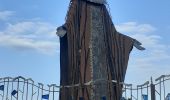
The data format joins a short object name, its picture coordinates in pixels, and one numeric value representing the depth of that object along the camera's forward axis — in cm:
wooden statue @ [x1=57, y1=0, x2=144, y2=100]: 3203
